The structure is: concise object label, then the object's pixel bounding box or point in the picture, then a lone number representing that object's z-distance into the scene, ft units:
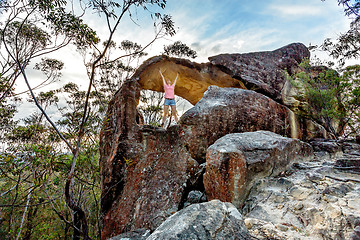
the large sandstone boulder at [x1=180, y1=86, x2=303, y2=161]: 20.27
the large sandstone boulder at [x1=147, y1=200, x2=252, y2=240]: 5.58
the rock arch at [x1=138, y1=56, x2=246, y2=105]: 28.12
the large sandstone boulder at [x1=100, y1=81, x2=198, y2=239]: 17.83
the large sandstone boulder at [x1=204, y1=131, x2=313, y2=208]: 11.55
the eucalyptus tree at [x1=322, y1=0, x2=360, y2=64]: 30.74
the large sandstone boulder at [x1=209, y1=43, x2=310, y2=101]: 29.50
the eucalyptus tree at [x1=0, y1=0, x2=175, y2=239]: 12.21
